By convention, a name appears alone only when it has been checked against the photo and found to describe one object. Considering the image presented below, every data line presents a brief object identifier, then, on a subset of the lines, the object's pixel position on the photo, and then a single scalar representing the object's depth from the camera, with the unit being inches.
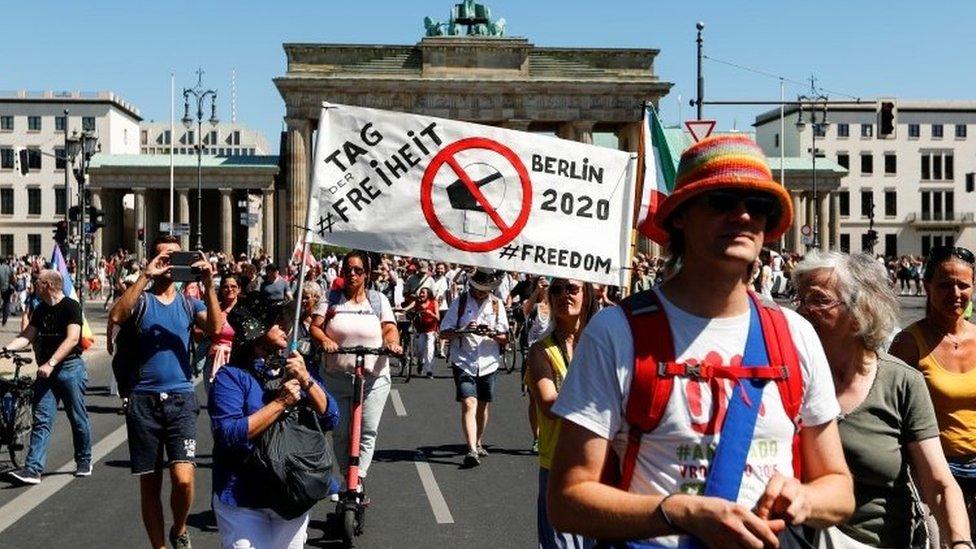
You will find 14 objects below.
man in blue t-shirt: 285.3
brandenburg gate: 3284.9
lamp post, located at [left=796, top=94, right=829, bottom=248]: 2807.6
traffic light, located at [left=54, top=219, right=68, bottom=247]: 1385.6
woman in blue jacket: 206.1
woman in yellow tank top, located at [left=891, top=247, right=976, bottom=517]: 195.5
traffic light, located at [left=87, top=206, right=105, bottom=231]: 1450.5
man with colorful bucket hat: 98.7
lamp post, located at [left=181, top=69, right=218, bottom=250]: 2448.6
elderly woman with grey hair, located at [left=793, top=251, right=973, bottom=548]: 155.6
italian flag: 253.1
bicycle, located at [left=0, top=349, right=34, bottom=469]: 429.7
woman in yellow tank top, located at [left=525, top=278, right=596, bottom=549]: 211.9
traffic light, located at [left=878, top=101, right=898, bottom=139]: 1155.9
